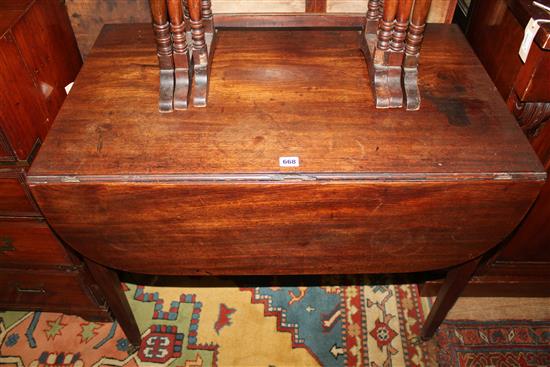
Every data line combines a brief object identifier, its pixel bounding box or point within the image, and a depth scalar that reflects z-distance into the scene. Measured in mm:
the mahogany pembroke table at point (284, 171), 998
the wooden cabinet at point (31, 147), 1126
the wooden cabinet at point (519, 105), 1146
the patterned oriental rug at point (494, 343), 1603
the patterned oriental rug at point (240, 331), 1617
